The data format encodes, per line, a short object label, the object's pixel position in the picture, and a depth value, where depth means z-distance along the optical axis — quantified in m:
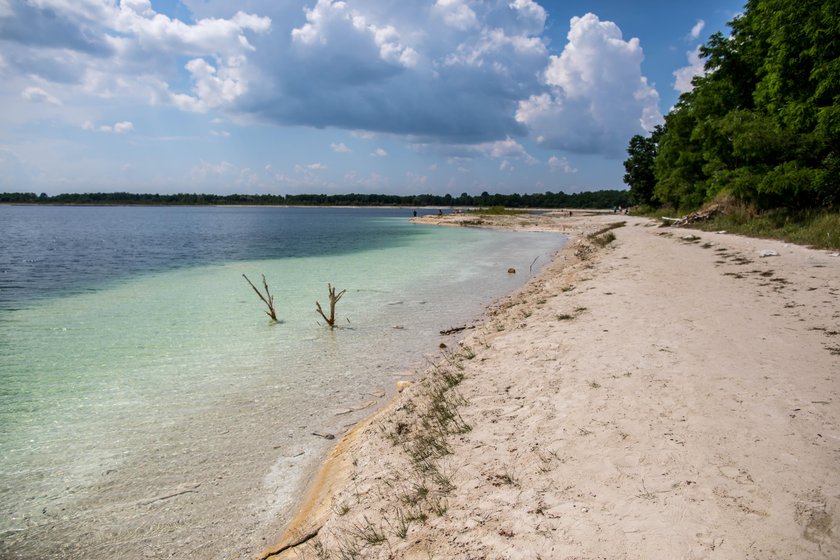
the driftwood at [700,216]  34.80
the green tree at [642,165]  72.31
